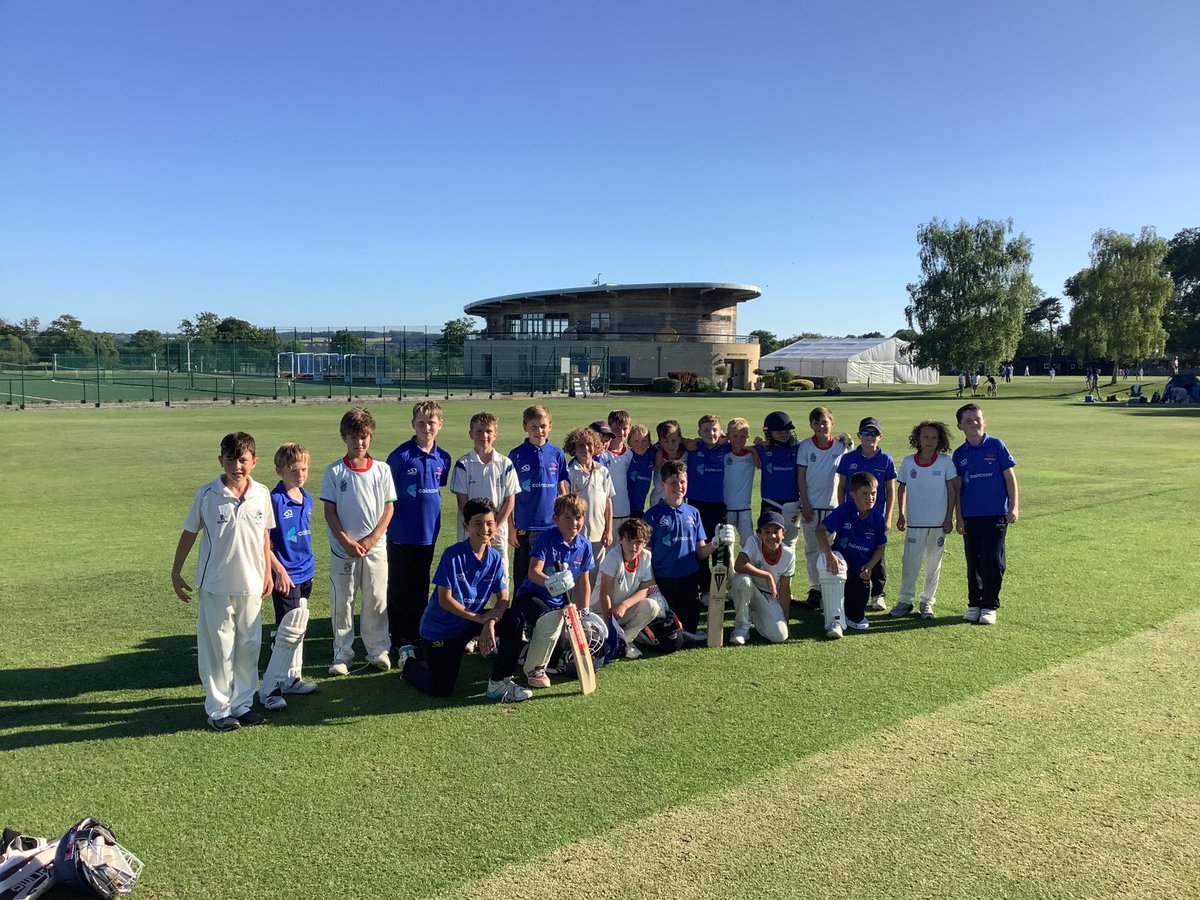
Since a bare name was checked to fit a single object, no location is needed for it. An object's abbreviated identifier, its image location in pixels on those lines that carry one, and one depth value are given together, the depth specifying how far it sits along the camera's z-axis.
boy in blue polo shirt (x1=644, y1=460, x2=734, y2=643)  6.55
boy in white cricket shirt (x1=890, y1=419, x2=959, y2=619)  7.18
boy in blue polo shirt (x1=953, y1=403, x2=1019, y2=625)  6.98
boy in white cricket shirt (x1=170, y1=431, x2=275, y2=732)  4.67
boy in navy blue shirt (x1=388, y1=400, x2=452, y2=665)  6.07
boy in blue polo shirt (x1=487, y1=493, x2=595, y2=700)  5.38
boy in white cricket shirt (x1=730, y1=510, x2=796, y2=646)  6.51
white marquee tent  81.94
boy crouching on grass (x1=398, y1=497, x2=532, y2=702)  5.33
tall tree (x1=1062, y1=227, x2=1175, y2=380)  59.09
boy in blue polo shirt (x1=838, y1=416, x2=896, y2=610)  7.43
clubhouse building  70.25
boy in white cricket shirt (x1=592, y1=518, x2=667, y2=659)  6.06
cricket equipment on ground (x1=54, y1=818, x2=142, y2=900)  3.16
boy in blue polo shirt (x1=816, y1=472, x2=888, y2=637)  6.71
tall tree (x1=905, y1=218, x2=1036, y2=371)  59.09
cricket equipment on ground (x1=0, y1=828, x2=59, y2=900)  3.15
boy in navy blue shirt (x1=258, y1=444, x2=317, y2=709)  5.15
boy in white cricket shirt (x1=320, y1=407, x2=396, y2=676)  5.62
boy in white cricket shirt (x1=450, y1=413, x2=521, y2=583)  6.36
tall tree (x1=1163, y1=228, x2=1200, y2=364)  85.50
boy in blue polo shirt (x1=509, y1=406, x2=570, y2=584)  6.65
